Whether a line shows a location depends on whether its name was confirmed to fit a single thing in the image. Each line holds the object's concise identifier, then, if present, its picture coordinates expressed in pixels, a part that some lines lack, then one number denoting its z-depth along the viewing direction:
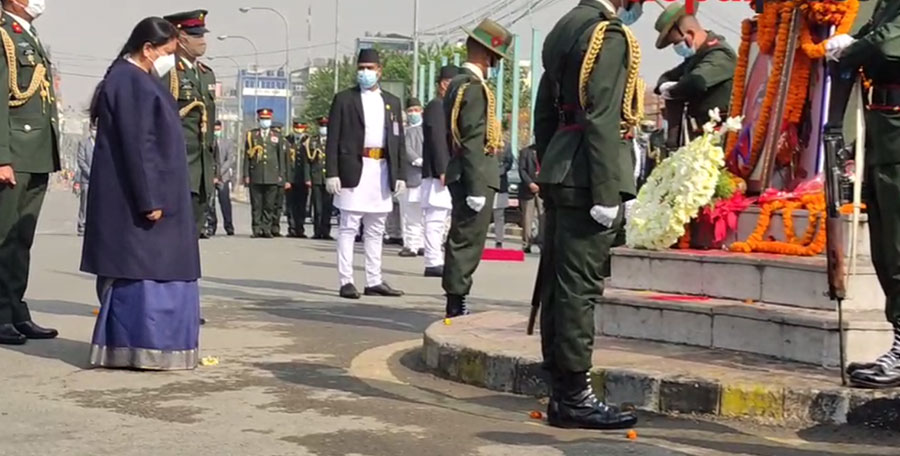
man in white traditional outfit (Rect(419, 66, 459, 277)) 13.24
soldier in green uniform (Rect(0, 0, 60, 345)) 8.12
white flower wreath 7.91
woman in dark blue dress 7.05
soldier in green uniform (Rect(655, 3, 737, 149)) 8.96
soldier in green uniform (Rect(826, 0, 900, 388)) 5.76
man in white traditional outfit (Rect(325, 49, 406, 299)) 11.38
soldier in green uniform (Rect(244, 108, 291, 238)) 23.34
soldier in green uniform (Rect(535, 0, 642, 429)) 5.63
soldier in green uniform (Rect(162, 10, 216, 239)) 9.06
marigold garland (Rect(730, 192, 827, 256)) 7.23
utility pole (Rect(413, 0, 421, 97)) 41.84
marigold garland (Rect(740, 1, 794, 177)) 8.03
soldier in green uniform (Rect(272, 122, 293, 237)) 23.55
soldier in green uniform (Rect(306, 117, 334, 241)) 23.16
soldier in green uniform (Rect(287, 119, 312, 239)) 24.38
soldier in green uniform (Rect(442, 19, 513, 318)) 9.17
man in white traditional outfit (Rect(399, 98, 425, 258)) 17.73
